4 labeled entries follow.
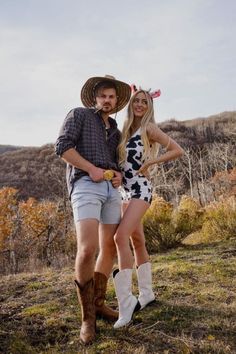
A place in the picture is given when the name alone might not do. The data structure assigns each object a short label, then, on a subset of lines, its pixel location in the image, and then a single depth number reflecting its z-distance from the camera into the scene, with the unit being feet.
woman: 10.85
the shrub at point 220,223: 27.71
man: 10.05
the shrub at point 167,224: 28.07
